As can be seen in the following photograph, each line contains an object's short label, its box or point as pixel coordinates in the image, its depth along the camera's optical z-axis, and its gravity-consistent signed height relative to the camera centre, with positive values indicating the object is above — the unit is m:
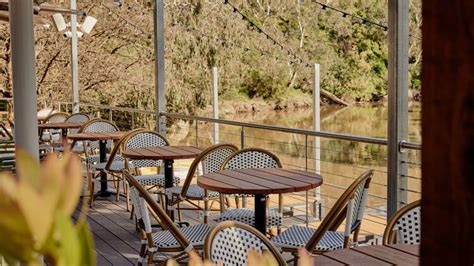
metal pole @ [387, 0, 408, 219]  3.16 +0.08
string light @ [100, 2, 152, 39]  16.23 +2.33
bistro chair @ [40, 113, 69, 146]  7.36 -0.24
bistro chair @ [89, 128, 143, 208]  4.78 -0.50
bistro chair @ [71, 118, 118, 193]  5.75 -0.21
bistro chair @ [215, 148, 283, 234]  3.74 -0.34
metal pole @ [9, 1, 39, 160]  2.35 +0.13
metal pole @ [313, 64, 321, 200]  8.52 +0.01
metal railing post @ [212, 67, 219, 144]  9.54 +0.39
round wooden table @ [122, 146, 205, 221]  4.12 -0.33
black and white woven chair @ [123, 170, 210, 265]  2.58 -0.60
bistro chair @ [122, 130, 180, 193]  4.65 -0.31
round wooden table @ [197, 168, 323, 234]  2.80 -0.38
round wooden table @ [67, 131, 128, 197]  5.25 -0.27
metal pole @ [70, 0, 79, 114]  8.70 +0.67
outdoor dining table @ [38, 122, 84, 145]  6.33 -0.19
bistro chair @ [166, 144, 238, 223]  3.85 -0.44
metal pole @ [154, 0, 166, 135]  5.77 +0.38
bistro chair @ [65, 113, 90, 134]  7.08 -0.13
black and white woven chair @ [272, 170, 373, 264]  2.52 -0.54
